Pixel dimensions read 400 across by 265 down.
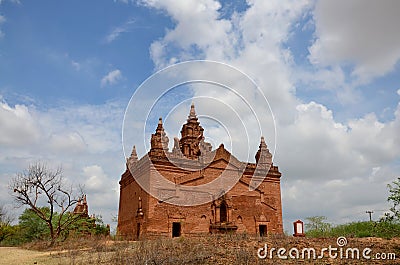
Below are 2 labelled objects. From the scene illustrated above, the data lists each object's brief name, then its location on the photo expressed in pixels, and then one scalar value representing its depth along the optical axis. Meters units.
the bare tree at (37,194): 27.00
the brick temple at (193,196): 28.59
